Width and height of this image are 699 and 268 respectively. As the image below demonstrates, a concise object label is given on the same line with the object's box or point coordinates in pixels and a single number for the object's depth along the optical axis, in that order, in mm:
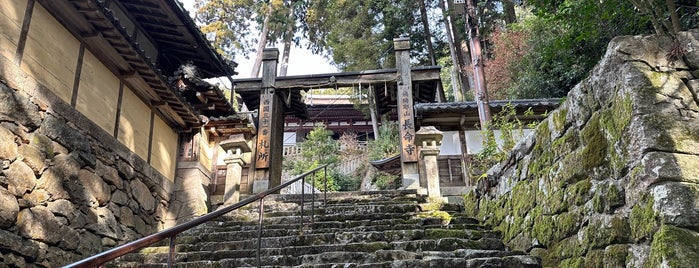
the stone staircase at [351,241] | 4648
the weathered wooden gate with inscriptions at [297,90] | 11422
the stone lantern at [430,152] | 8766
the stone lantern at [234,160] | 9652
